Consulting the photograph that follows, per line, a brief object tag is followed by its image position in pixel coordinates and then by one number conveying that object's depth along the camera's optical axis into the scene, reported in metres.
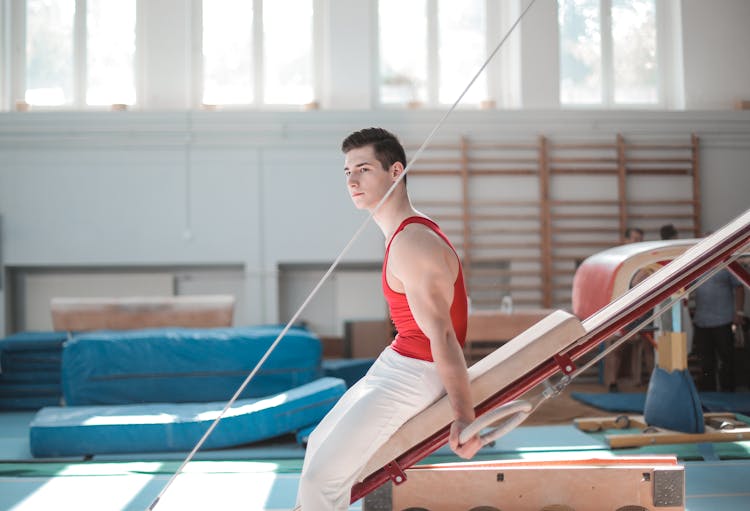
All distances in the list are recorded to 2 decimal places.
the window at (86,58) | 8.69
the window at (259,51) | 8.70
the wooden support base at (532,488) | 2.73
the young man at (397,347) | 1.84
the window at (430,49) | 8.78
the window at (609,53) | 8.86
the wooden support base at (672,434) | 4.39
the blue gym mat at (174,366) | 5.40
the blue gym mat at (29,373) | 6.47
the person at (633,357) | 7.05
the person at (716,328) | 6.41
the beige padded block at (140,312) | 6.50
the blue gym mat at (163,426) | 4.47
